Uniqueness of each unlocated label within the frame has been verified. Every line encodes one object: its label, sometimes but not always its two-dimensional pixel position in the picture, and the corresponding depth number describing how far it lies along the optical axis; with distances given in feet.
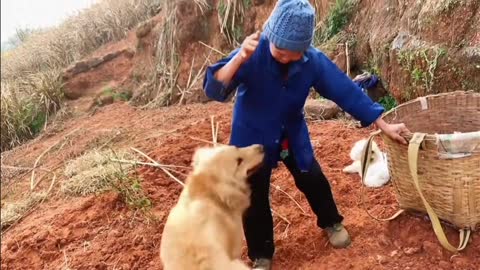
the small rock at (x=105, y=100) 29.76
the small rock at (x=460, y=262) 9.85
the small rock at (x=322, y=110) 17.52
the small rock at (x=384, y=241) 10.82
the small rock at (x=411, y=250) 10.37
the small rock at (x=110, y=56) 33.60
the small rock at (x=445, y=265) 9.92
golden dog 8.27
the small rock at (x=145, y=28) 29.45
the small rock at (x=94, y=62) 33.06
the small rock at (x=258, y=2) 24.80
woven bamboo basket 9.45
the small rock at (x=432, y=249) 10.20
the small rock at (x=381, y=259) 10.42
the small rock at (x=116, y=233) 14.39
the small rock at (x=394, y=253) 10.51
